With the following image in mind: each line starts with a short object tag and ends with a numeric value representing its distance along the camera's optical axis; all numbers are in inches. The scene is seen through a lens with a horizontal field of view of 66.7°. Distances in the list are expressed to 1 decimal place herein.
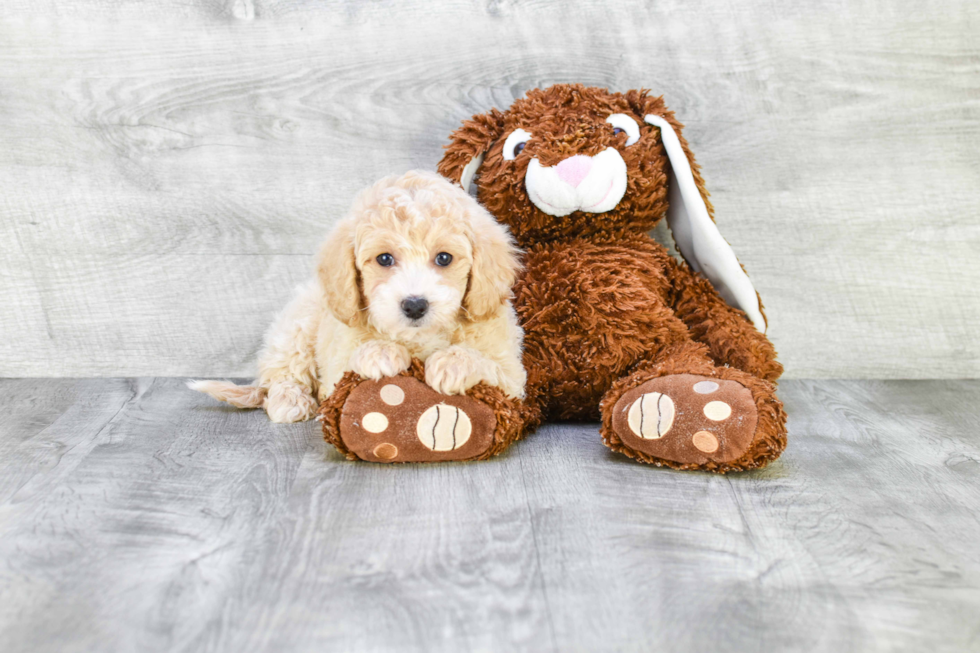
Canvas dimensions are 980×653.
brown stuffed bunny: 60.8
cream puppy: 50.9
